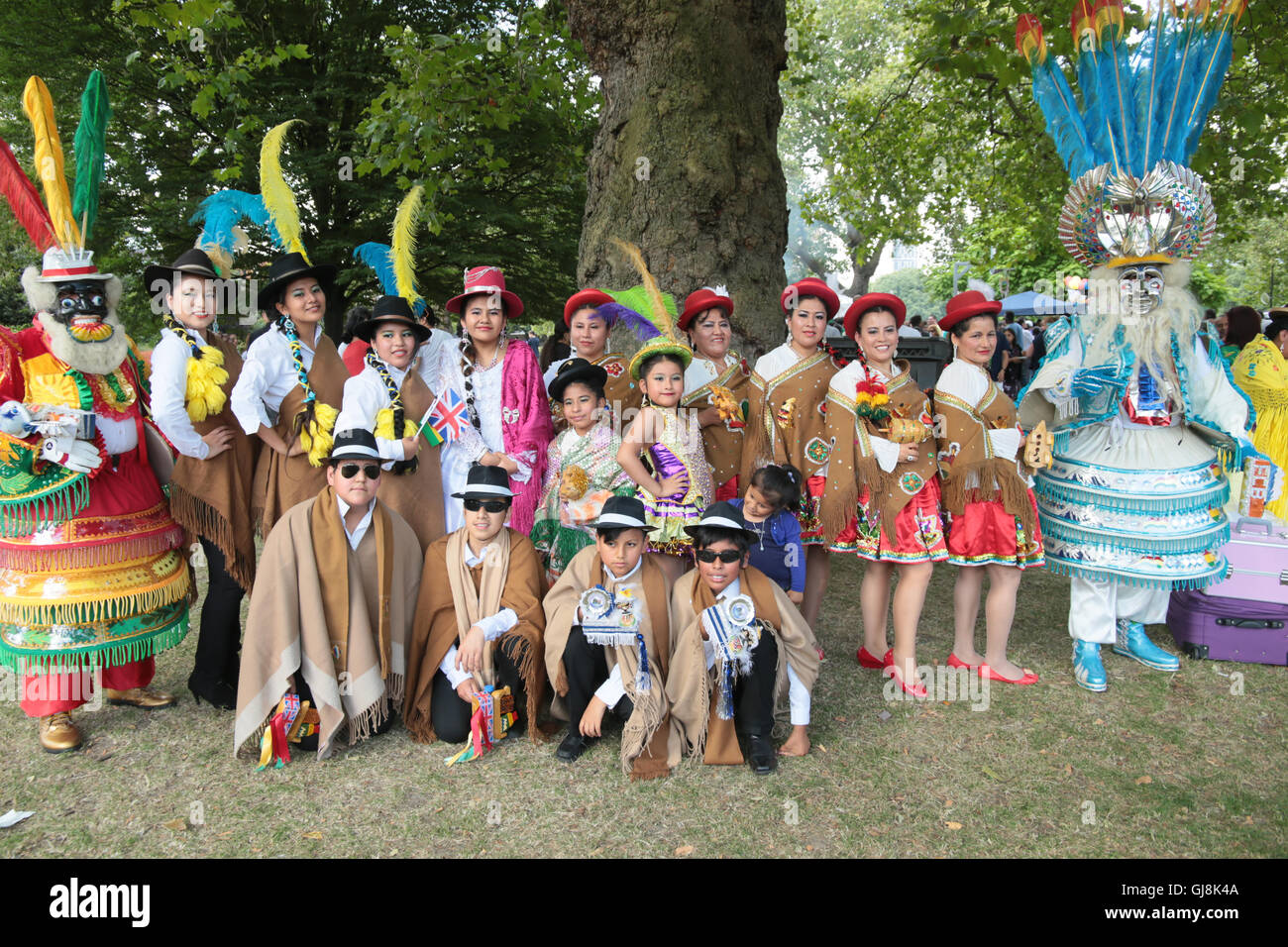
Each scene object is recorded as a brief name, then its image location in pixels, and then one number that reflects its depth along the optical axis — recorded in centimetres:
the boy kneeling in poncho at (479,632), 361
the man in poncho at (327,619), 349
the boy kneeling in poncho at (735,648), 344
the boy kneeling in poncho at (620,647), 346
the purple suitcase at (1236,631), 461
